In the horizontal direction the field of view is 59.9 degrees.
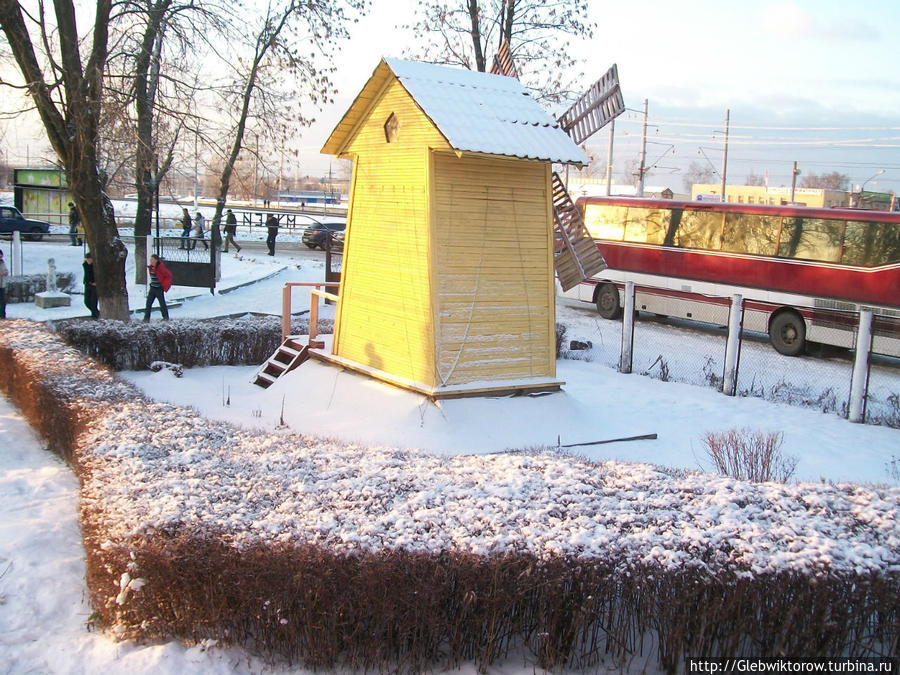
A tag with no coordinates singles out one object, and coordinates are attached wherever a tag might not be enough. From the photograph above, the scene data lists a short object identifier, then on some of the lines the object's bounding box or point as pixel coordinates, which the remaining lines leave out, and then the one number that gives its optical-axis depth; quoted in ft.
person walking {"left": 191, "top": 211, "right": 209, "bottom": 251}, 100.23
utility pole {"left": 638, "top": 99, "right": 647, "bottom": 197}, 143.54
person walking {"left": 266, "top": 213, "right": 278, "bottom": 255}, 105.87
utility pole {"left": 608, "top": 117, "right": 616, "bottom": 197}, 144.49
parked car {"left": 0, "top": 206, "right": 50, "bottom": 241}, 106.63
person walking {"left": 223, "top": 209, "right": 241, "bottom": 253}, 107.04
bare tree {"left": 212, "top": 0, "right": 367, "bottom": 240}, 69.56
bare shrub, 24.98
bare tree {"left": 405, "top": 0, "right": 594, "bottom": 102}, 68.13
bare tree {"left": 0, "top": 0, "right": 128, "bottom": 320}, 46.26
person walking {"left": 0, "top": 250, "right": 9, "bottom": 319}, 54.70
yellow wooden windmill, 33.24
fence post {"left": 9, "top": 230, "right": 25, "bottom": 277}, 71.97
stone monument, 63.31
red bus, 52.39
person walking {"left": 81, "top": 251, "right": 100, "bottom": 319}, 55.52
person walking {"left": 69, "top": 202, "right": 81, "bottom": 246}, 98.27
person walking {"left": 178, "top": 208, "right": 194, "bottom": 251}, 114.21
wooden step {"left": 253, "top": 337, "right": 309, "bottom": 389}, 42.75
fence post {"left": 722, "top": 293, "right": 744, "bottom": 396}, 43.21
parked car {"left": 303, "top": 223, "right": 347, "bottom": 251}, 125.08
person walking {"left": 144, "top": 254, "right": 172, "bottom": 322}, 56.85
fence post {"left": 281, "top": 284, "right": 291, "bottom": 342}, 44.99
